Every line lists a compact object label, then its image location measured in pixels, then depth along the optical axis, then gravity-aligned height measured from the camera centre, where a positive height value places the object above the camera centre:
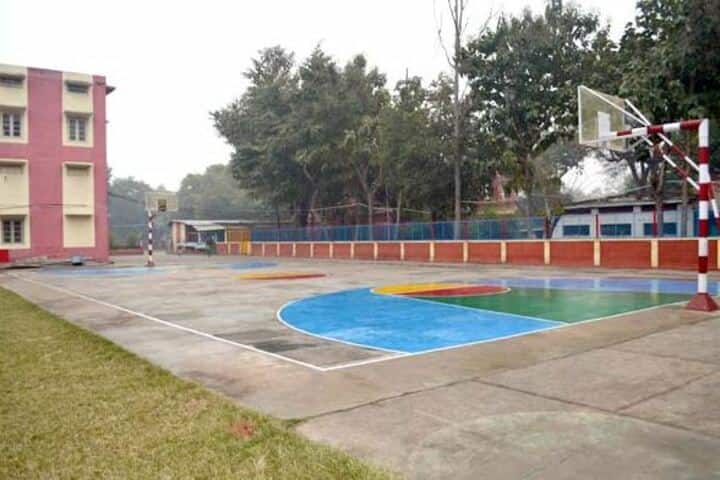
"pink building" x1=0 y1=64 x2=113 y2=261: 34.12 +4.20
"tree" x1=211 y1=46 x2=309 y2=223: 42.38 +7.59
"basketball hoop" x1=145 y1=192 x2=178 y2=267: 36.84 +2.04
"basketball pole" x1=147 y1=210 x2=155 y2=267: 32.12 -0.63
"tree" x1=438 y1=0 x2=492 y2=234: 29.33 +7.81
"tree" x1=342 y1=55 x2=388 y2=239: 37.00 +7.15
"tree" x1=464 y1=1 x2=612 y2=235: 27.14 +7.54
